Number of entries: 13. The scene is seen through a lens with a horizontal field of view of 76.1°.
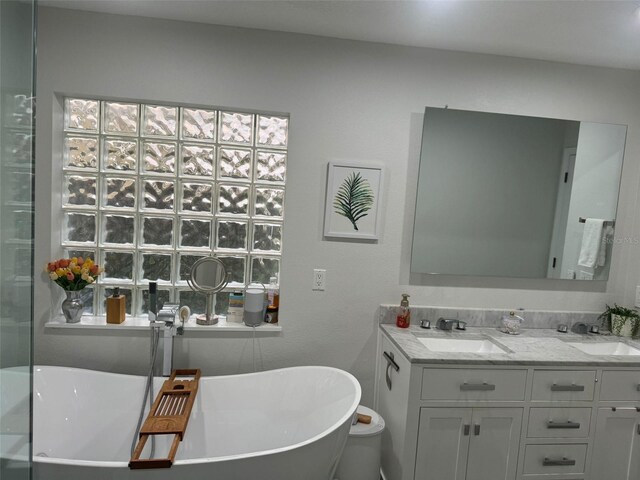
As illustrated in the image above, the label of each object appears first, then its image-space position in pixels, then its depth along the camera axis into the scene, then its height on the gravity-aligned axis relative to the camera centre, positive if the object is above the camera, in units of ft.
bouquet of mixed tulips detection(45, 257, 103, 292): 6.86 -1.31
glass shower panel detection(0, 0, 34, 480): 2.74 -0.28
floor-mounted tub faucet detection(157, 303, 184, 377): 6.97 -2.20
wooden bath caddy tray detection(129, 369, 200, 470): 5.17 -3.15
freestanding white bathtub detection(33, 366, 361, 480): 6.48 -3.42
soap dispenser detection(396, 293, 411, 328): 7.61 -1.78
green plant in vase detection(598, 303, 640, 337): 7.85 -1.67
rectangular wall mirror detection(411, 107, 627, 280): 7.68 +0.65
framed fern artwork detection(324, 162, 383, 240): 7.52 +0.26
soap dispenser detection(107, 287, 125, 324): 7.33 -2.00
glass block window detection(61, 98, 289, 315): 7.52 +0.17
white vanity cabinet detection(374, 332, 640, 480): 6.20 -3.01
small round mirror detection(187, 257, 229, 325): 7.48 -1.32
